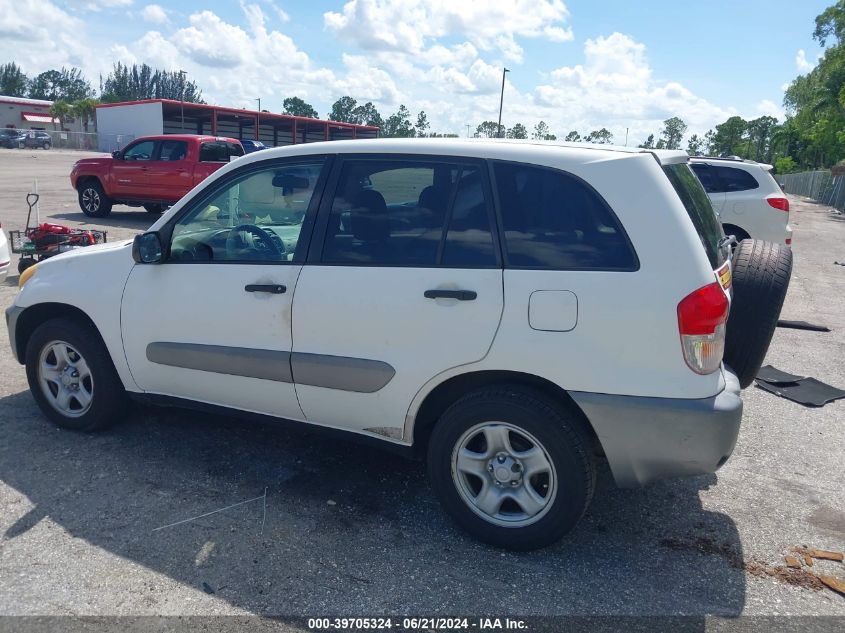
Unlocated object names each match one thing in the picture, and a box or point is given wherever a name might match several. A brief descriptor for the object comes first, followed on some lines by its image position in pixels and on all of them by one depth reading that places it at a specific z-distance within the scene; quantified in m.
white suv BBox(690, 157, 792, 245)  10.85
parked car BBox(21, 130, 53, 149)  59.03
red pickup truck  15.23
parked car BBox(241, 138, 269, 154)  26.56
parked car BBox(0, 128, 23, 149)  58.09
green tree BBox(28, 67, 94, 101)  132.50
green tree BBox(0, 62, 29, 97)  123.37
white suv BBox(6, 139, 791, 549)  3.04
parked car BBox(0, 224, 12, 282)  6.98
